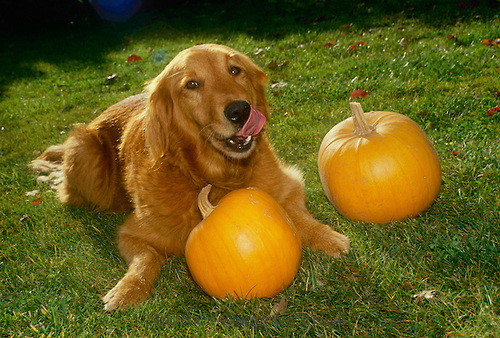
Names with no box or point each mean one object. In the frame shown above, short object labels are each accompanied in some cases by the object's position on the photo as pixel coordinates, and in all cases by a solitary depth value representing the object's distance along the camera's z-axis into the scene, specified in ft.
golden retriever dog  8.53
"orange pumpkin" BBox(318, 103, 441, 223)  8.49
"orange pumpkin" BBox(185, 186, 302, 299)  7.13
